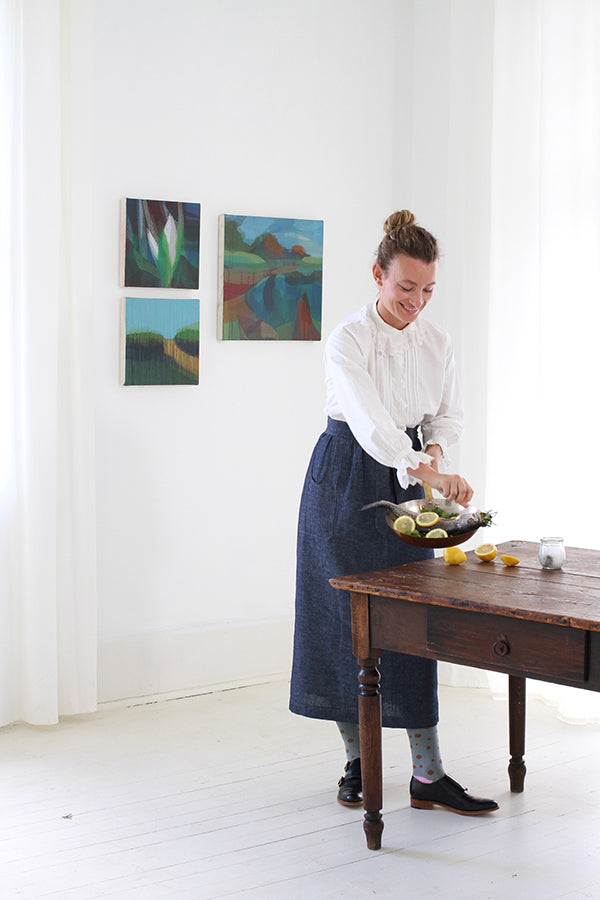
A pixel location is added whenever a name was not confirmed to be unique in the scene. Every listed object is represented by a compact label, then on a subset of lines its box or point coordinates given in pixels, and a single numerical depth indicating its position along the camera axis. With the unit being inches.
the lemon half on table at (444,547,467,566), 103.7
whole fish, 102.4
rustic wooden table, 84.6
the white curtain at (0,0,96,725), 137.5
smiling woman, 107.4
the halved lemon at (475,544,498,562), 104.5
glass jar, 100.6
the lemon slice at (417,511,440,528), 102.1
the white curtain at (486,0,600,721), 145.1
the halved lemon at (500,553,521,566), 102.0
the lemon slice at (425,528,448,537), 101.5
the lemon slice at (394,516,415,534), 102.1
